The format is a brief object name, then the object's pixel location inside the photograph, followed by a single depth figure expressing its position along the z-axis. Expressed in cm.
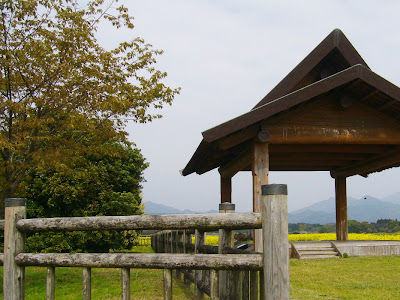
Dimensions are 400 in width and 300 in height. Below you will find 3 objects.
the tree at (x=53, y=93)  984
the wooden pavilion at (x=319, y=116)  875
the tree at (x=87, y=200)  1809
